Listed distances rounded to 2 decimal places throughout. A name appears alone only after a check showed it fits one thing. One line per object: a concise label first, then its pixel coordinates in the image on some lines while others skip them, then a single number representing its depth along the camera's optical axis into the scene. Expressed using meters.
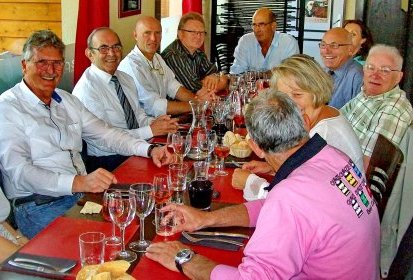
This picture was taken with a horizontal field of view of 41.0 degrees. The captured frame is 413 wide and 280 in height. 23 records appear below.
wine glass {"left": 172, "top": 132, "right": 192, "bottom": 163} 2.42
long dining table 1.54
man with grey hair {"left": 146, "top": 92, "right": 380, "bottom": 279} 1.38
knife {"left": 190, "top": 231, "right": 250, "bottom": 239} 1.76
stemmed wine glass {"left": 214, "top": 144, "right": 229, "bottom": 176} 2.41
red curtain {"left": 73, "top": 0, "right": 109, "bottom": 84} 3.78
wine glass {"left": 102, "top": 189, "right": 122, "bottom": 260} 1.62
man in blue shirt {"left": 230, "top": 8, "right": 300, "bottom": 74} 5.30
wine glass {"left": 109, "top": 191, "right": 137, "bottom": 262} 1.62
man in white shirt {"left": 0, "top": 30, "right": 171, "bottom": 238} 2.45
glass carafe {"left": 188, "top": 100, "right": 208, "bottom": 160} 2.95
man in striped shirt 4.69
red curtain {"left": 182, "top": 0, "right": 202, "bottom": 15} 6.48
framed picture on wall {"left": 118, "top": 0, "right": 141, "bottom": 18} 4.86
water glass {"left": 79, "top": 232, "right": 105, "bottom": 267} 1.49
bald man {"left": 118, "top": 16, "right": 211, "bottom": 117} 3.92
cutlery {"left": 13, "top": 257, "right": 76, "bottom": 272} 1.48
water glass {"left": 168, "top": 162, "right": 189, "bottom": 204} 2.04
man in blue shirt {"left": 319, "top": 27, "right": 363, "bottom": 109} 3.74
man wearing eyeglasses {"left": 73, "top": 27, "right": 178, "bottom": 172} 3.12
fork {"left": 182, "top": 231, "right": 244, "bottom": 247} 1.71
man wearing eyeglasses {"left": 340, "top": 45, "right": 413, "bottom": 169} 2.71
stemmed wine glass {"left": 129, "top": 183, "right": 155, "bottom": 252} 1.67
